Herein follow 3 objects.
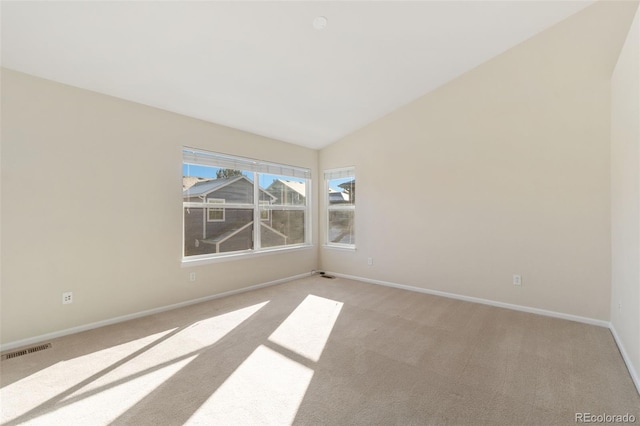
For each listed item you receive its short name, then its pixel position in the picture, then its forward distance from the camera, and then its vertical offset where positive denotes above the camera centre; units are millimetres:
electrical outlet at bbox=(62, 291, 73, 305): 2611 -813
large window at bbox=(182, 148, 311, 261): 3576 +125
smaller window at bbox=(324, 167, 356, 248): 4875 +126
